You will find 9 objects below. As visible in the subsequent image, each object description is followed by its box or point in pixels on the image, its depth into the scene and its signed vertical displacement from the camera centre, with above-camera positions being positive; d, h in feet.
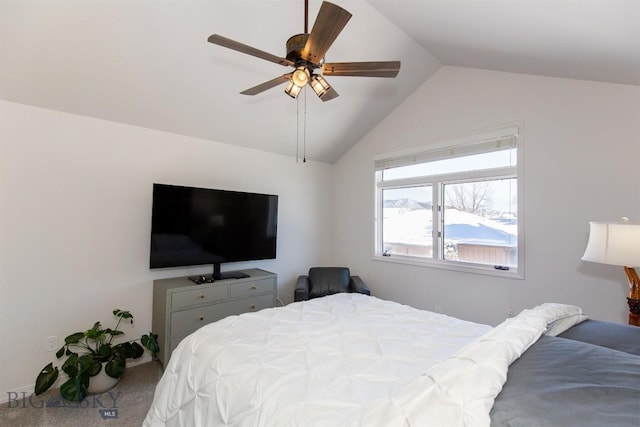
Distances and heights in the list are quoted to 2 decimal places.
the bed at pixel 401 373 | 2.79 -2.09
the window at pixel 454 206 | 9.40 +0.80
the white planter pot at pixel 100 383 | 7.30 -4.31
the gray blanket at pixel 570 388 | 2.56 -1.69
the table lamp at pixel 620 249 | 5.66 -0.41
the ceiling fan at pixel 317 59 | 4.45 +3.17
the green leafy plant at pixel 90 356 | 6.75 -3.65
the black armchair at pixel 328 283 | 11.38 -2.48
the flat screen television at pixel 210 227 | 8.77 -0.17
